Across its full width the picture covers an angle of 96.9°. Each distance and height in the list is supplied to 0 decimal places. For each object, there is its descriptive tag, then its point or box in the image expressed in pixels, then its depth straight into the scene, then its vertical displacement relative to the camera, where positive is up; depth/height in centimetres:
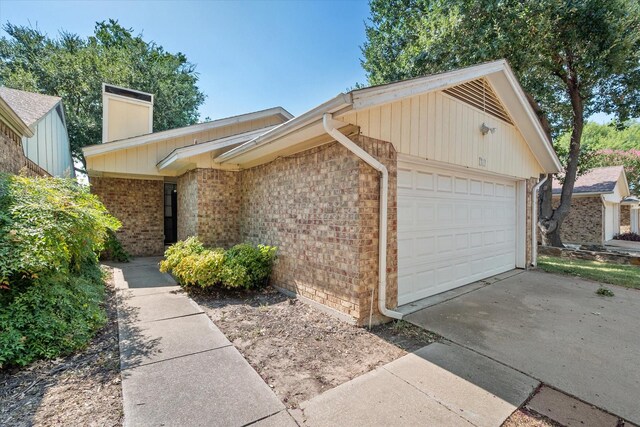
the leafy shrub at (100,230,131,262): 873 -130
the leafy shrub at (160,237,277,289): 521 -105
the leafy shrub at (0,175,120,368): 295 -73
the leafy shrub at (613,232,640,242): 1822 -165
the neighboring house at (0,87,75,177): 658 +230
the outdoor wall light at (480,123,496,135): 601 +176
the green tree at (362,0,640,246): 837 +537
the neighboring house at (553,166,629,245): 1623 +33
